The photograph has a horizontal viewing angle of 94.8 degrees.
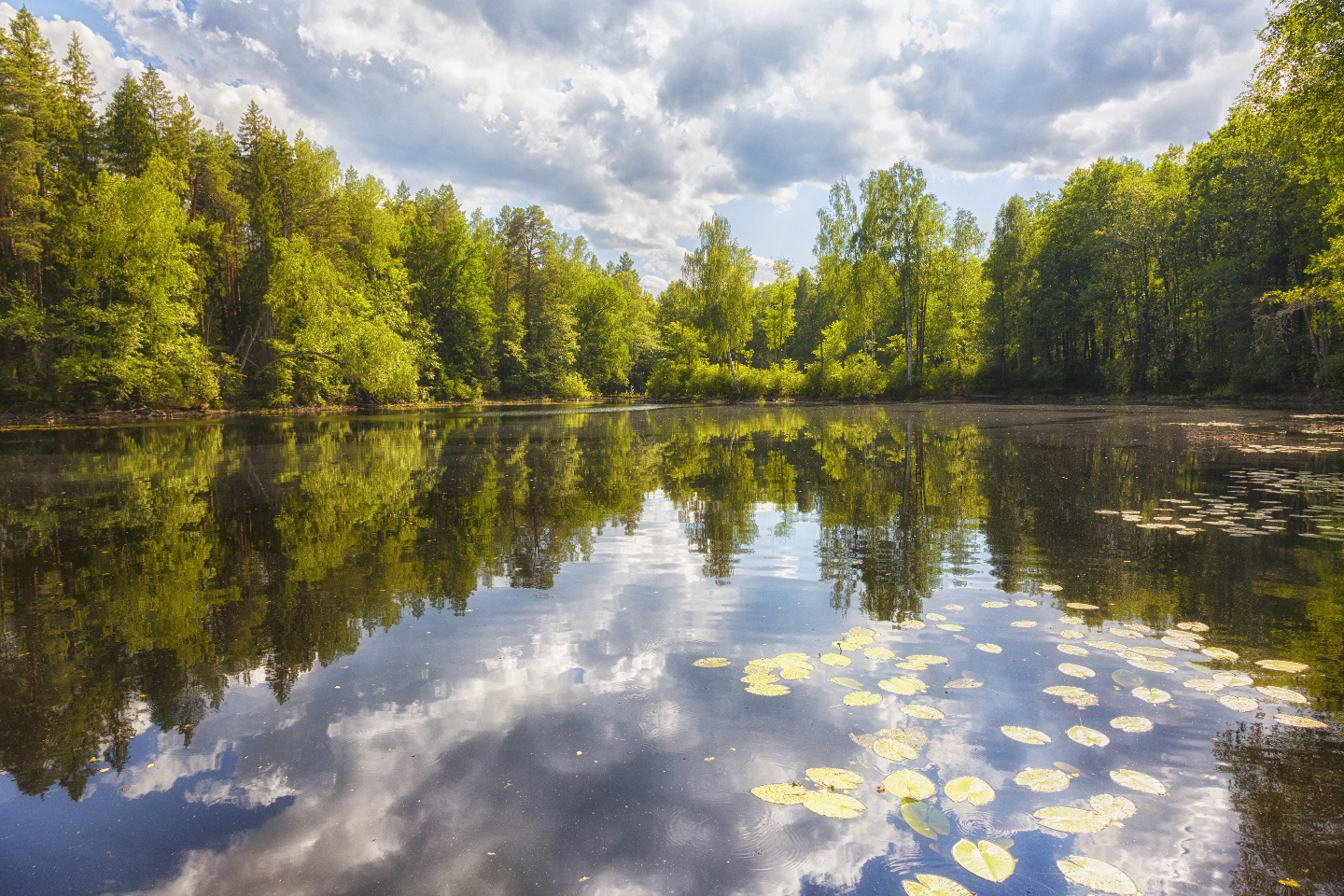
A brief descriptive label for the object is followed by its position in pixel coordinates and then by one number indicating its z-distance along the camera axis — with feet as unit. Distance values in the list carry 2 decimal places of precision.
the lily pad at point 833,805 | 8.69
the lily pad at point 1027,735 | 10.44
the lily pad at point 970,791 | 8.93
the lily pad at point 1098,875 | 7.29
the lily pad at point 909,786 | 9.09
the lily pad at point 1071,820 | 8.36
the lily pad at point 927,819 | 8.33
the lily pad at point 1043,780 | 9.21
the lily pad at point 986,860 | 7.43
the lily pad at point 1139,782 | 9.10
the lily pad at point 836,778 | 9.31
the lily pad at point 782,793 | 9.01
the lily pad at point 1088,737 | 10.37
